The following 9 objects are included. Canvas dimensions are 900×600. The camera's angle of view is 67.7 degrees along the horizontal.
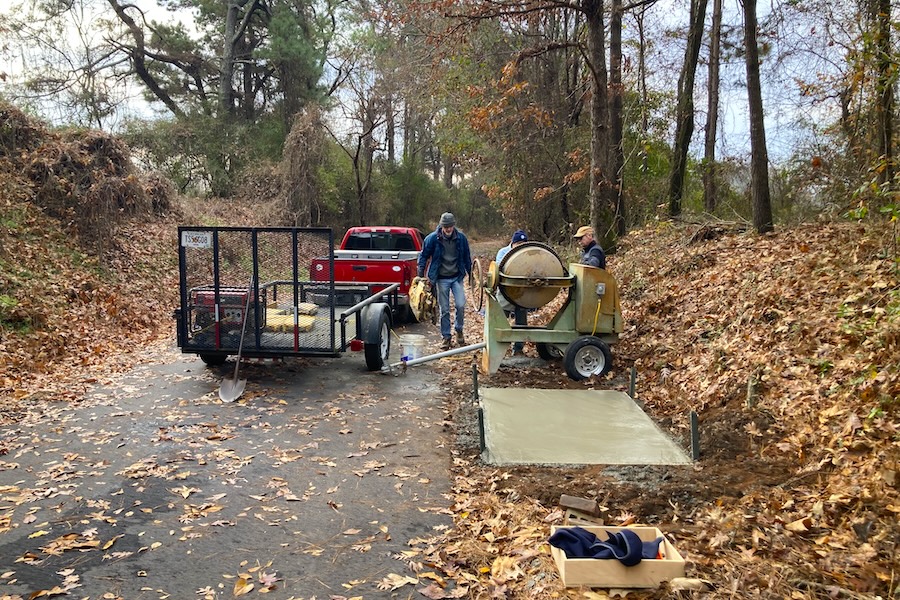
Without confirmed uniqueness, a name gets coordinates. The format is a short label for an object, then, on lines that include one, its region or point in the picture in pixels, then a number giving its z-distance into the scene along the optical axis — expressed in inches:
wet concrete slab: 229.0
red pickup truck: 503.5
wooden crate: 139.1
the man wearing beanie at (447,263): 401.7
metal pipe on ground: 332.8
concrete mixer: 332.2
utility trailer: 318.3
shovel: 297.1
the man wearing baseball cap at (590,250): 348.8
